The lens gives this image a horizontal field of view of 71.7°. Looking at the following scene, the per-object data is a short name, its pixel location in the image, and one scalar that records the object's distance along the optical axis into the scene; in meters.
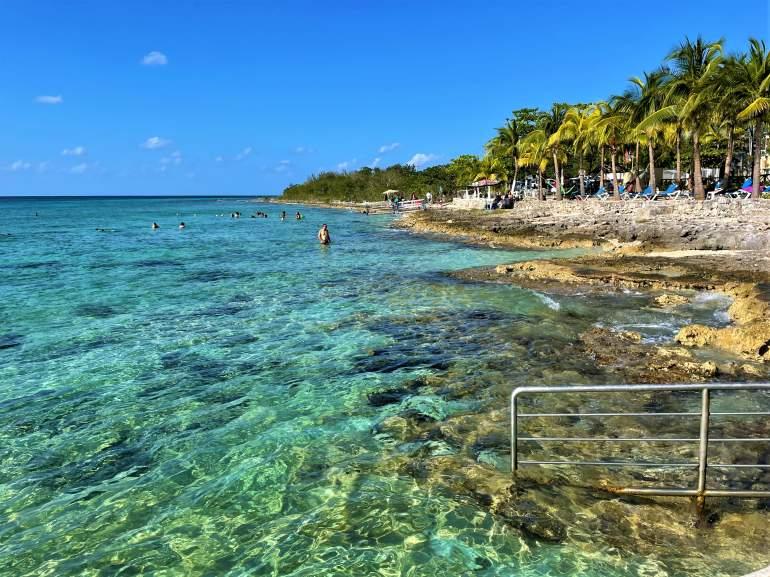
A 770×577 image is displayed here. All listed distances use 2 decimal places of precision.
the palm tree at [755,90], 26.84
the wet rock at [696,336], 10.92
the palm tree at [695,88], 30.77
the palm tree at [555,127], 50.34
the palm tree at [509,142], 60.62
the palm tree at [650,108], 35.38
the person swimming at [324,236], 36.38
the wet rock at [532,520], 5.29
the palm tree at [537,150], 51.25
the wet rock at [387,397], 8.86
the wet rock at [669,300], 14.82
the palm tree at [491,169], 68.11
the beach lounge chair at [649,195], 38.50
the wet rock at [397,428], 7.63
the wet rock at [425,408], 8.22
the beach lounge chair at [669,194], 38.56
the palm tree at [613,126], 41.56
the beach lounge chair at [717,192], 34.58
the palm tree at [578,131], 45.21
